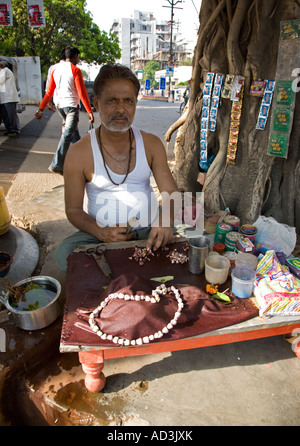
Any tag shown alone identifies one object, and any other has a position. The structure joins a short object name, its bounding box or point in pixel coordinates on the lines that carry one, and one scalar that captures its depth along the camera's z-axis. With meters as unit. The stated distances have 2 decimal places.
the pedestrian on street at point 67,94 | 4.95
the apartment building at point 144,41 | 67.50
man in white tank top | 2.27
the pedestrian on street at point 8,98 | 7.56
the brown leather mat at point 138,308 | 1.58
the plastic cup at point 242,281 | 1.81
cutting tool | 2.04
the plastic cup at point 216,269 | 1.91
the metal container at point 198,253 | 1.98
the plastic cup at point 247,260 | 1.97
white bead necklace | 1.54
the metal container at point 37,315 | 2.07
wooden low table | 1.58
